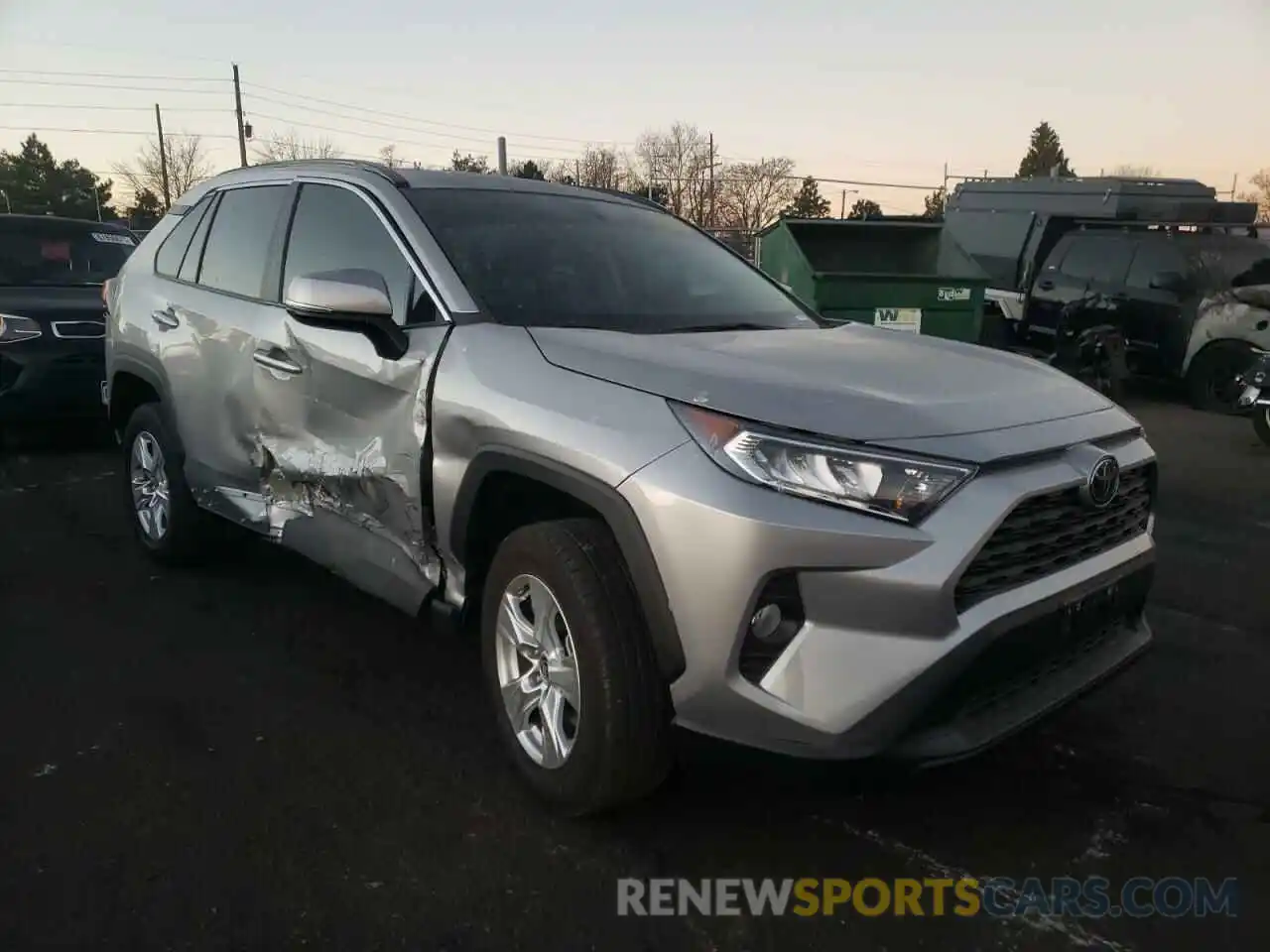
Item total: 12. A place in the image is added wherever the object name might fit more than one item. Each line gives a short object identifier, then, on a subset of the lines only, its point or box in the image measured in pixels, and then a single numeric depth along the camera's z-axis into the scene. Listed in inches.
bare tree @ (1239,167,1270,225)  2522.1
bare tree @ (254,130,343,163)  2074.9
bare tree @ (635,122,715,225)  1881.2
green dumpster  346.9
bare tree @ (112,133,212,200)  2486.5
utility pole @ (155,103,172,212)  2228.1
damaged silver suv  90.7
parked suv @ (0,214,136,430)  286.0
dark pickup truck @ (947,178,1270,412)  420.5
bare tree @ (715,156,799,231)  1934.1
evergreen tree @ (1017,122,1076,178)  2976.6
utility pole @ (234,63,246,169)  1699.1
